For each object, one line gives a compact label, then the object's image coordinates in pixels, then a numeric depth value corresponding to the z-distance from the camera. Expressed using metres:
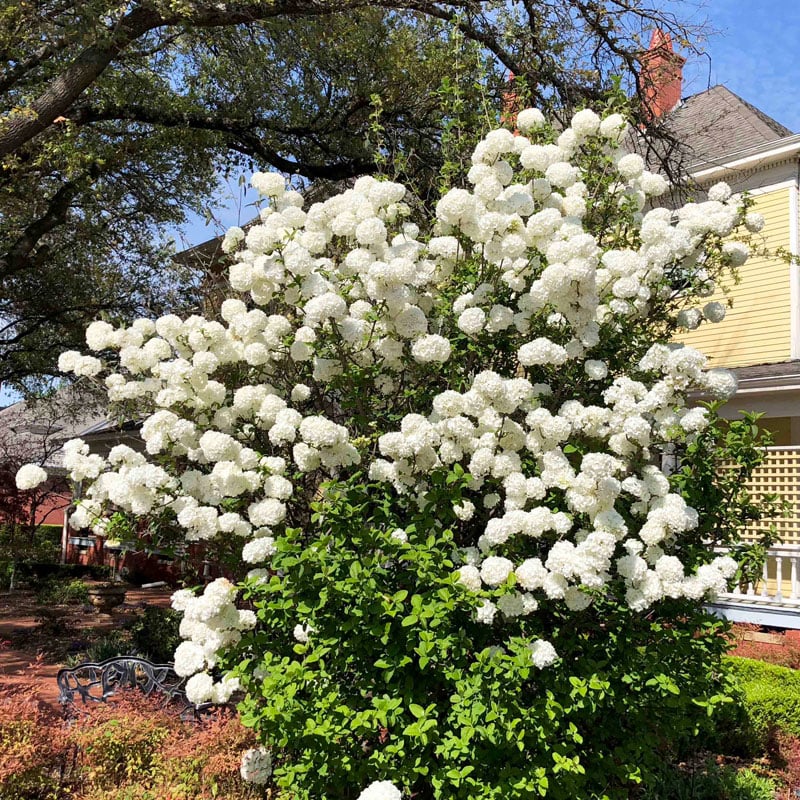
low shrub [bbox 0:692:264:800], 3.55
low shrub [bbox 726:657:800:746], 5.30
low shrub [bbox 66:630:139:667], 7.02
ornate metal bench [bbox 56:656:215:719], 4.78
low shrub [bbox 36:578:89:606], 13.30
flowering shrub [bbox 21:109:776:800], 2.97
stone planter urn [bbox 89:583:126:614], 11.95
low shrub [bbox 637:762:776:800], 4.29
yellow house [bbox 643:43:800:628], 9.38
